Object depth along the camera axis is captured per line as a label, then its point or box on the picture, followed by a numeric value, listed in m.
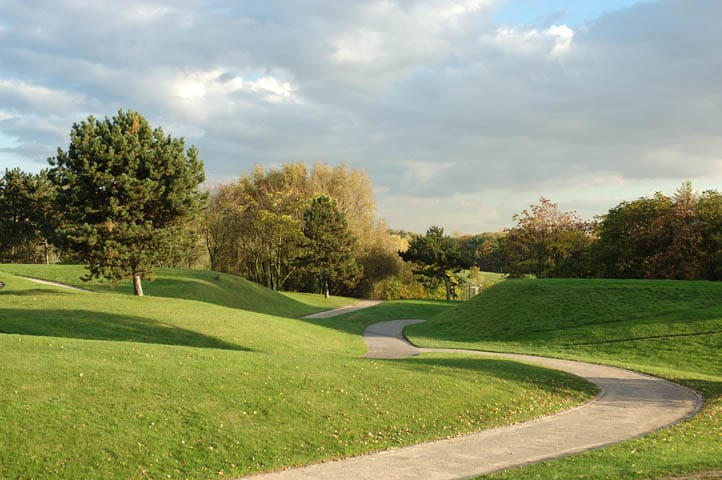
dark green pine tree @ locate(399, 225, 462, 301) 63.25
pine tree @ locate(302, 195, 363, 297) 62.25
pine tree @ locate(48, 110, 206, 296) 28.39
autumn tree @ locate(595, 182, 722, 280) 41.66
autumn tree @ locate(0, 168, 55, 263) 59.50
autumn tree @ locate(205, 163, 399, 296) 67.69
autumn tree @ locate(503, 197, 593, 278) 55.09
